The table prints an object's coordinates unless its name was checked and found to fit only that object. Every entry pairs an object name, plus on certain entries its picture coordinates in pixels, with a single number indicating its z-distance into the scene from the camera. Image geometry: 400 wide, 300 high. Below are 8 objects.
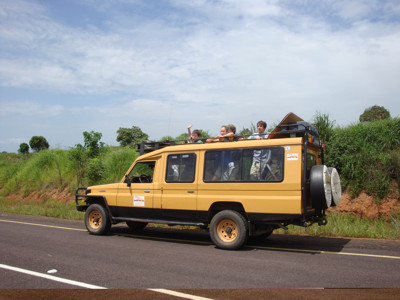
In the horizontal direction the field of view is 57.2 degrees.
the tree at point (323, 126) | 14.70
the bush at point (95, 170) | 20.84
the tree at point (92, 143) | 21.75
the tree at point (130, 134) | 41.88
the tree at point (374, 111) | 27.23
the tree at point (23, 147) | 69.00
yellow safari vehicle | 7.61
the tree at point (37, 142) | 73.10
